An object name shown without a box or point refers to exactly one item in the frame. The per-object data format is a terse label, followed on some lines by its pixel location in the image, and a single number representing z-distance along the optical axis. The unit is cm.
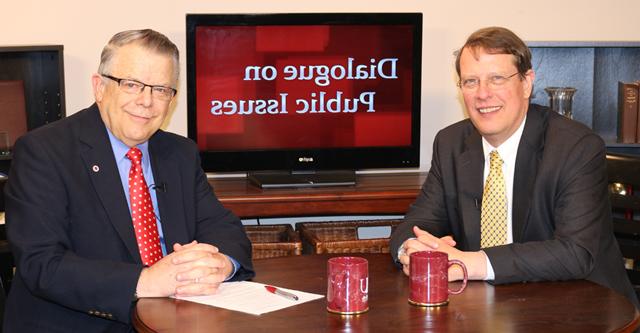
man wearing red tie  242
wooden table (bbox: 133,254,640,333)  219
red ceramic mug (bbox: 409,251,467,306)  236
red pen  242
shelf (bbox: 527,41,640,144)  479
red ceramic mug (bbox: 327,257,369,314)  228
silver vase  454
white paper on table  234
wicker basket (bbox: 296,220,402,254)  412
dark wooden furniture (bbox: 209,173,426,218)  417
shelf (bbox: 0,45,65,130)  430
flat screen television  432
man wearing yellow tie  270
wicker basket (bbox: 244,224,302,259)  414
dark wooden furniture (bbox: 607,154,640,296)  295
